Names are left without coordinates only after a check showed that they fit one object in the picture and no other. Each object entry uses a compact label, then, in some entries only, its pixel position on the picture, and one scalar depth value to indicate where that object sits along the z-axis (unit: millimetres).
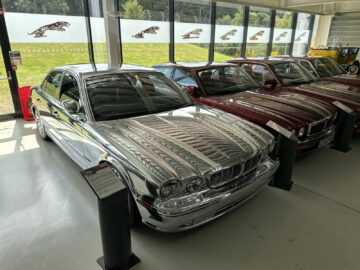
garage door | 11062
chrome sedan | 1757
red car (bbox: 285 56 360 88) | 5132
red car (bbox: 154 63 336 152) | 3094
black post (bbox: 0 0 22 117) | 4598
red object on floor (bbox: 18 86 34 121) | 4918
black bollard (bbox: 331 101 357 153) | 3594
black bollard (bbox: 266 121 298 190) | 2588
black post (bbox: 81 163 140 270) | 1573
